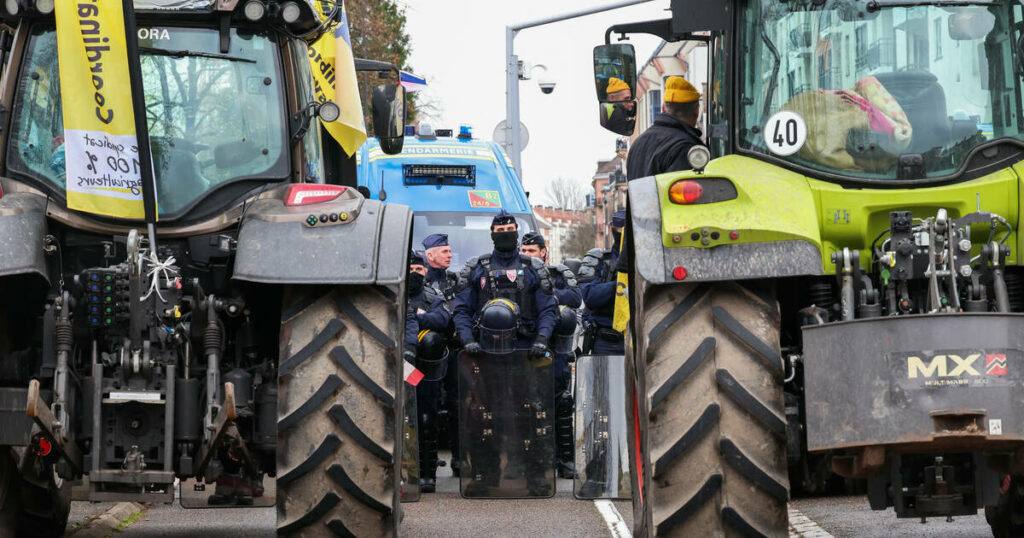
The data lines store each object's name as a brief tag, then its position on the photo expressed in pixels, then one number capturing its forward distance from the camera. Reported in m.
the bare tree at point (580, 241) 106.39
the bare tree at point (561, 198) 108.88
